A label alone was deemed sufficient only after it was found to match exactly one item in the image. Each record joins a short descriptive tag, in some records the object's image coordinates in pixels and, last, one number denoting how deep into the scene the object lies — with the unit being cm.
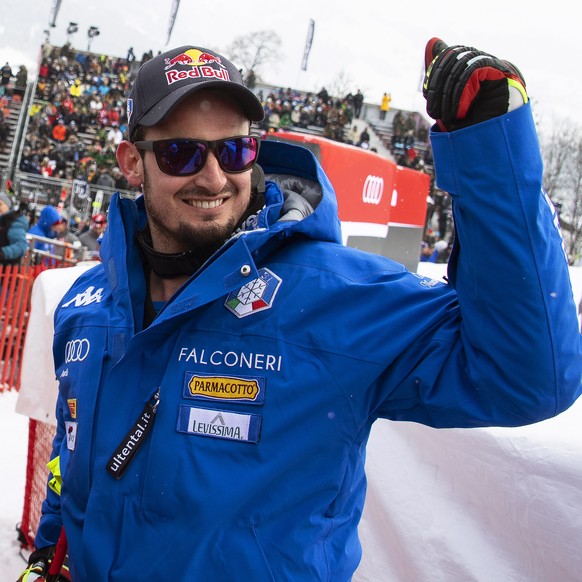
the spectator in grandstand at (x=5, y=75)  2553
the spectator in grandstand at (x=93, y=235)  1039
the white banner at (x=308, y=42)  4262
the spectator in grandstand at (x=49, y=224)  1027
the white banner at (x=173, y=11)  3853
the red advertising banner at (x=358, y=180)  610
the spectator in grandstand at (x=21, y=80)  2634
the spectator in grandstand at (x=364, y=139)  3028
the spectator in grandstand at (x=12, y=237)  720
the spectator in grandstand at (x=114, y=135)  2613
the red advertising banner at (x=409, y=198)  888
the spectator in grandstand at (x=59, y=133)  2561
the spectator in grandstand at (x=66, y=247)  827
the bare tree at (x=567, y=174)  3369
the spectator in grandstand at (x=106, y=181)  1953
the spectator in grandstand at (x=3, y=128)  2443
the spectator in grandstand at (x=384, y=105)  3484
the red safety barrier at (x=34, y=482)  388
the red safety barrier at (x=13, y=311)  682
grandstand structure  1903
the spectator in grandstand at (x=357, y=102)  3347
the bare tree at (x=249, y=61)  4494
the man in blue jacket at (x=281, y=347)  119
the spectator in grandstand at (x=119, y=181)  2170
